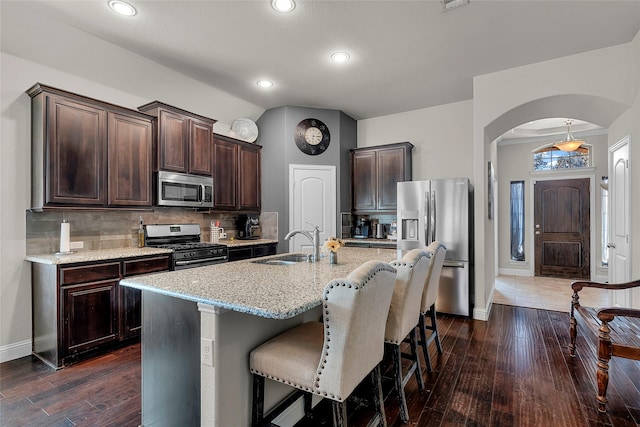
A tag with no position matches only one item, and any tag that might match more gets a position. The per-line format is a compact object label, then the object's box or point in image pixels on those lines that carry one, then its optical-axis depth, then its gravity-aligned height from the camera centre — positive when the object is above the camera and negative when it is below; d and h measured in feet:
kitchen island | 4.62 -2.01
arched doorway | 11.50 +3.73
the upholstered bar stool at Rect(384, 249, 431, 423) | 6.18 -1.88
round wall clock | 16.24 +3.91
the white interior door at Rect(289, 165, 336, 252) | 16.02 +0.58
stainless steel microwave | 11.71 +0.88
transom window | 20.10 +3.41
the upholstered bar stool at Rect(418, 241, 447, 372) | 8.12 -1.94
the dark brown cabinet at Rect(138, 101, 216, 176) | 11.62 +2.84
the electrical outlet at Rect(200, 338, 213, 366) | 4.64 -2.04
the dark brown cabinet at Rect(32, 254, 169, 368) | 8.59 -2.78
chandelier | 15.63 +3.29
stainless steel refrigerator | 13.07 -0.70
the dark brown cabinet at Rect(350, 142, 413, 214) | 16.19 +1.96
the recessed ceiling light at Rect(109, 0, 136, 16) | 8.38 +5.51
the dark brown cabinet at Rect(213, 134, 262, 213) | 14.27 +1.77
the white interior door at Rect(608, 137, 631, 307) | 10.68 -0.26
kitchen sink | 8.64 -1.33
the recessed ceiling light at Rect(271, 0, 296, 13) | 8.37 +5.53
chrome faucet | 8.32 -0.84
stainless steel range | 11.45 -1.25
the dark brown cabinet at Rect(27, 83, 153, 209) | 9.02 +1.89
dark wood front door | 20.02 -1.06
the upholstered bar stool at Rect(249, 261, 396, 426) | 4.20 -2.14
